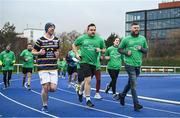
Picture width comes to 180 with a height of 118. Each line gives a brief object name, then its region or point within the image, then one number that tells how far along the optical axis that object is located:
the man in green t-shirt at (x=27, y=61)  20.42
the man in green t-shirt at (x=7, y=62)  20.78
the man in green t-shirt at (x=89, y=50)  12.47
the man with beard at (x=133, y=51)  12.01
